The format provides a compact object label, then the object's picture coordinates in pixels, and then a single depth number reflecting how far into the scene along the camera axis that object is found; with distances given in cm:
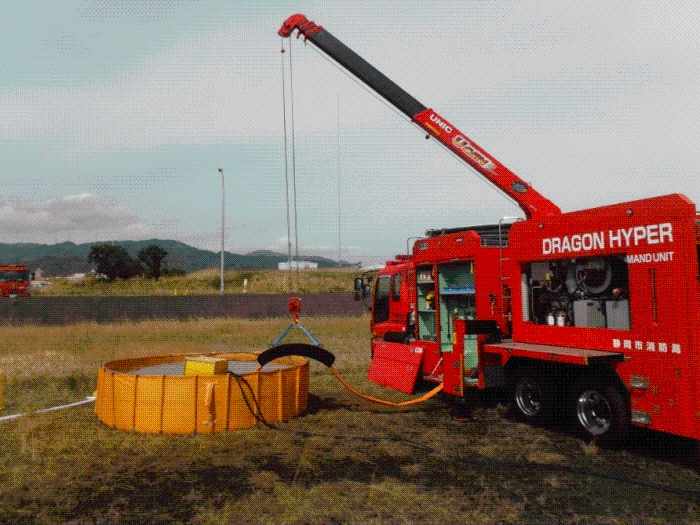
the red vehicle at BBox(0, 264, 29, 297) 4250
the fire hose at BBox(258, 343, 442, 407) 892
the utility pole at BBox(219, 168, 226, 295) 3941
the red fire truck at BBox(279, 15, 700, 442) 667
